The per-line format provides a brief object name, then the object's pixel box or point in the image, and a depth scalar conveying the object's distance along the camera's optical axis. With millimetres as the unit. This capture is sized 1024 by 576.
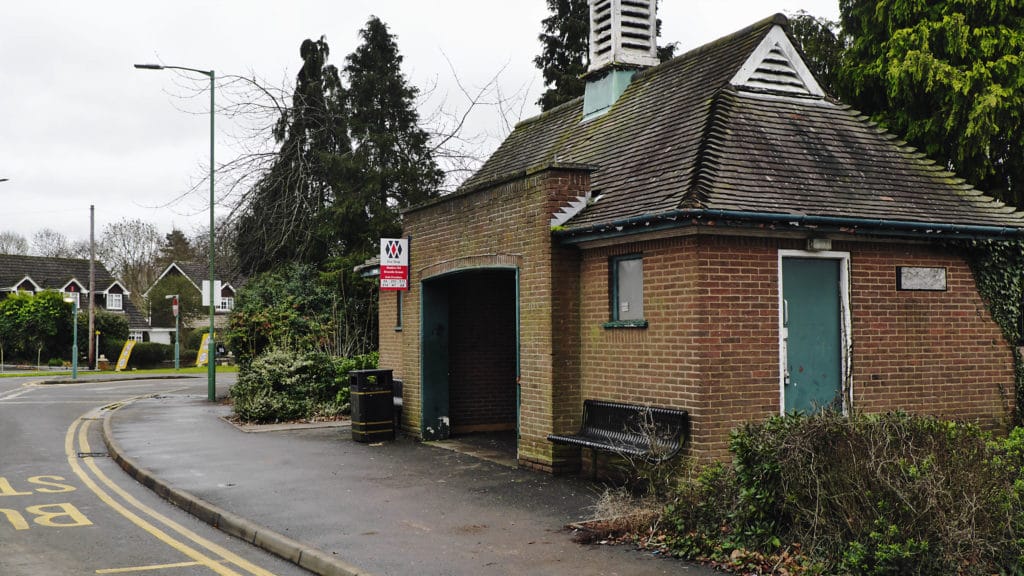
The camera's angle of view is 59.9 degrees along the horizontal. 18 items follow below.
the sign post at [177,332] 42044
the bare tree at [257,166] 25906
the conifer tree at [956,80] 15383
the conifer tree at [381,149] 26266
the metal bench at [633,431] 9188
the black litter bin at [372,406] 14438
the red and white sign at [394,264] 14727
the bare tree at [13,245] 73875
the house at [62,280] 62656
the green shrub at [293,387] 17734
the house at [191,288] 62888
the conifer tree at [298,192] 26203
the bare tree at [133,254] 65875
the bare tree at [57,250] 75375
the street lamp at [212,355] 22078
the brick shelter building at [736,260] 9492
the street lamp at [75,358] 33666
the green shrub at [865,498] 5859
